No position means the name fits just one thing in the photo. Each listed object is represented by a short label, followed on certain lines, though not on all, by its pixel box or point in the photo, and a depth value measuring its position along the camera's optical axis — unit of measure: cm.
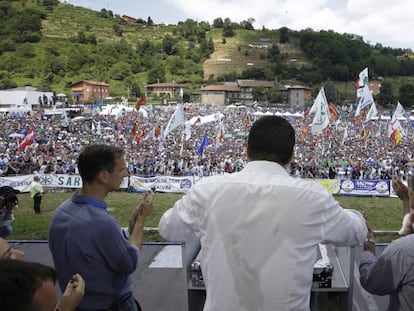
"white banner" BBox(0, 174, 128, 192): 1689
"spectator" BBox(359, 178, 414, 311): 211
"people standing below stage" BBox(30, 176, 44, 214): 1206
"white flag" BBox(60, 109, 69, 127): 2842
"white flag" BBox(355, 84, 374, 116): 1953
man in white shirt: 173
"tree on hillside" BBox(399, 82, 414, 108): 9569
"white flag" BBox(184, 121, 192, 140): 2268
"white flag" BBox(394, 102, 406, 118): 2294
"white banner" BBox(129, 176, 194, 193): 1694
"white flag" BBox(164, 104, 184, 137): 1960
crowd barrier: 1625
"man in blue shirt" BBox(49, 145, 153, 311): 234
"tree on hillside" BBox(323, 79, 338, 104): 9512
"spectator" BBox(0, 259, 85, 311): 127
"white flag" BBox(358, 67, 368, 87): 1950
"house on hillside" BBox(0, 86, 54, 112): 6856
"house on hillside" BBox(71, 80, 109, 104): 10156
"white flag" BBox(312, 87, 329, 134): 1978
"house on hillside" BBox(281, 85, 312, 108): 10800
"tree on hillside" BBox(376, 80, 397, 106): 9794
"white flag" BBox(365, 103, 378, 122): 2406
